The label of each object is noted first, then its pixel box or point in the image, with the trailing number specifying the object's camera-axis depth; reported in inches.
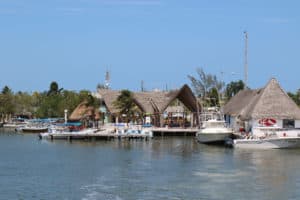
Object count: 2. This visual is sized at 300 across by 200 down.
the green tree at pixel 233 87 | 4675.2
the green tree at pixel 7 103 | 3944.4
